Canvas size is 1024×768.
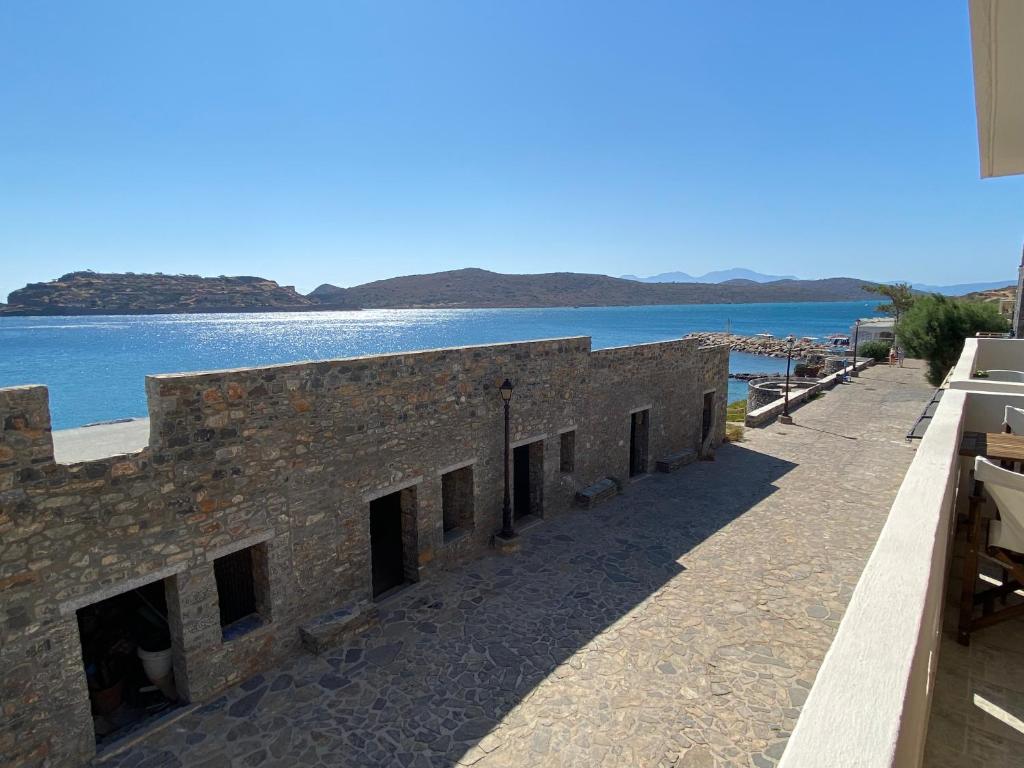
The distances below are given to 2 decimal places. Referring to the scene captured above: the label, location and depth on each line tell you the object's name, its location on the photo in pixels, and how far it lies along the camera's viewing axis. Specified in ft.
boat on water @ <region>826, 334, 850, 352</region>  211.04
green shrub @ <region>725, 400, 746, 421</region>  94.12
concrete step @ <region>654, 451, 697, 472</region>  51.21
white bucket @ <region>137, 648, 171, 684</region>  22.77
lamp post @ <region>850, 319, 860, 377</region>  142.56
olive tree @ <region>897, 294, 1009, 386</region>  94.12
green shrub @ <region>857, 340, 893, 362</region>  142.92
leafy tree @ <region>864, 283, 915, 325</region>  176.69
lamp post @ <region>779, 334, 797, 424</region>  72.08
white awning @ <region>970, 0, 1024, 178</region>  13.75
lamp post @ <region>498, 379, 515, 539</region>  35.94
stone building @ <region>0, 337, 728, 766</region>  17.92
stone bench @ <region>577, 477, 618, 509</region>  42.50
